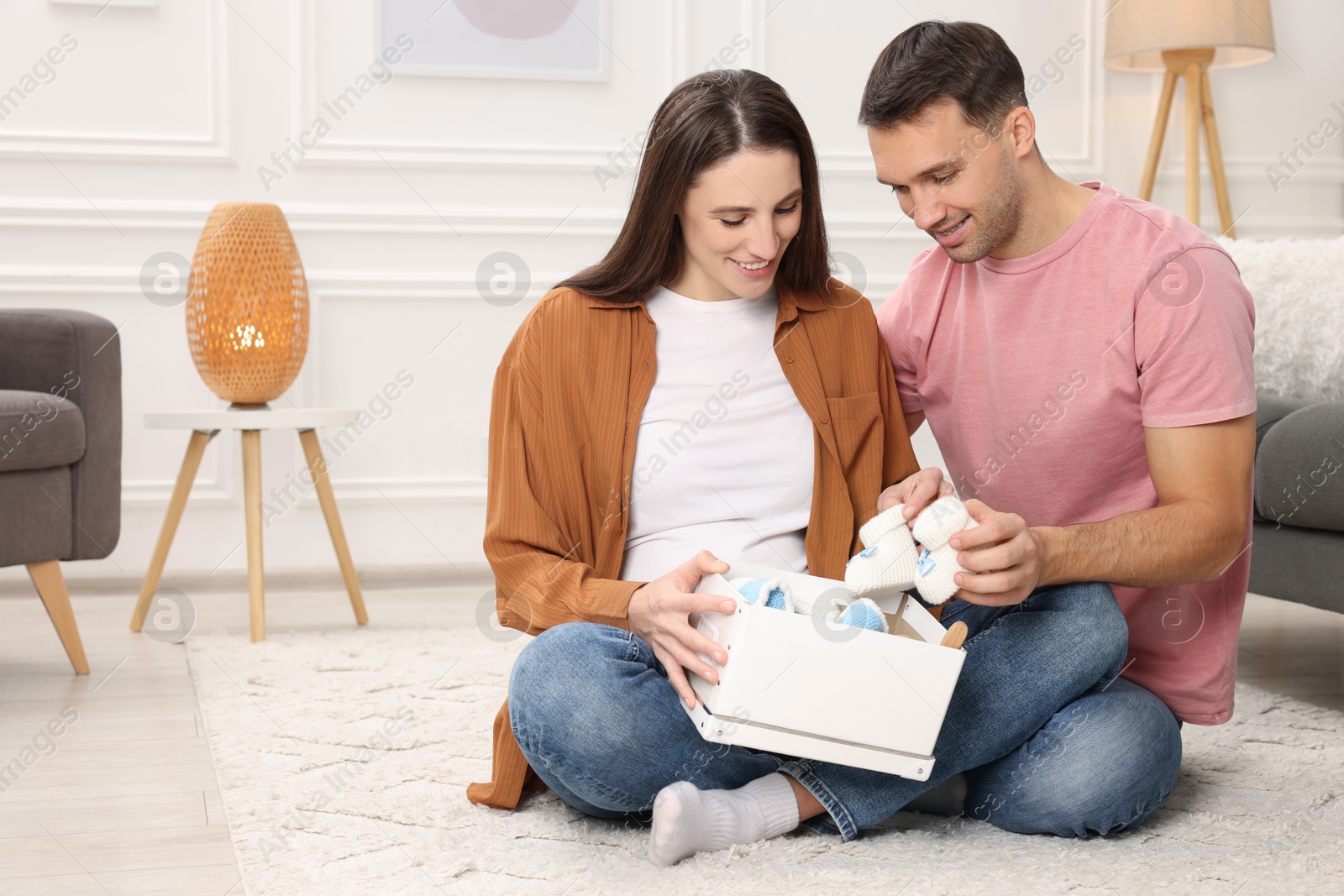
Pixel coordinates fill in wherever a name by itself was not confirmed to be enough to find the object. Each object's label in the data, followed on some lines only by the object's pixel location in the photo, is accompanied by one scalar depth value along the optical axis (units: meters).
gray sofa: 5.08
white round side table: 5.71
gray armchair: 5.32
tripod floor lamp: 6.30
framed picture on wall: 6.29
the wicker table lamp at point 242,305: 5.78
